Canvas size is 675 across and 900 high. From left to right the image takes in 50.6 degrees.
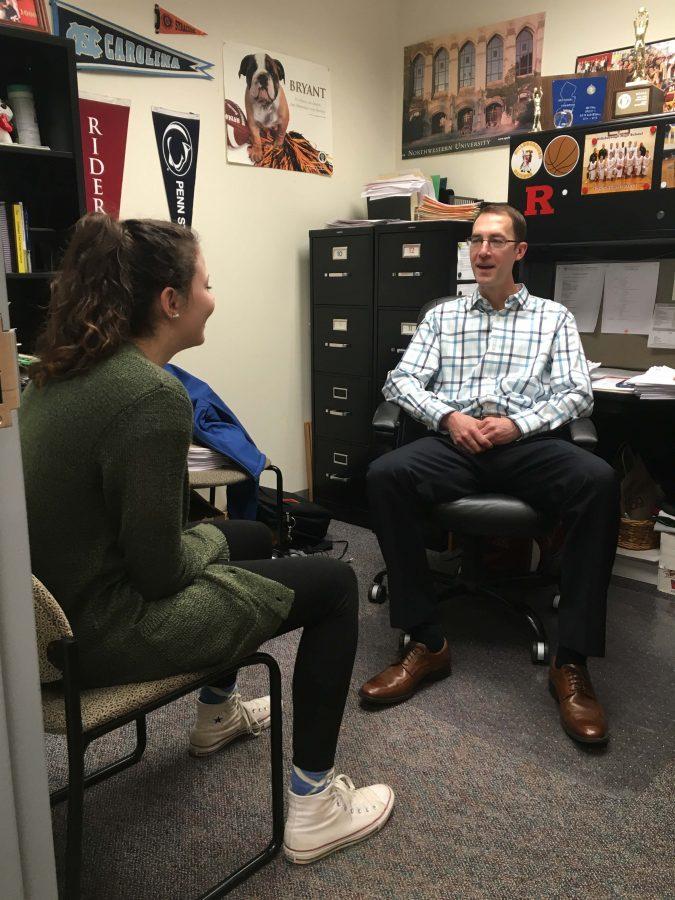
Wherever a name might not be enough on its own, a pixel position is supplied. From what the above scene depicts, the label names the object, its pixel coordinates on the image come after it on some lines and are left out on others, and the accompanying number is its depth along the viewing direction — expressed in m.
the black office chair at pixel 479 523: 1.95
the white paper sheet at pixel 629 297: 2.77
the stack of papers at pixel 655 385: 2.27
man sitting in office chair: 1.83
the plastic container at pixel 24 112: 2.17
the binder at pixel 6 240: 2.16
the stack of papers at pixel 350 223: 3.09
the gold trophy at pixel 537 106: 2.64
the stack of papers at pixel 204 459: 2.39
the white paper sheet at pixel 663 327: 2.75
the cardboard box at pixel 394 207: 3.13
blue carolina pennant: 2.42
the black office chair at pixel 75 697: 0.96
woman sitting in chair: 1.02
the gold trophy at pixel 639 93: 2.35
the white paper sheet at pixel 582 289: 2.90
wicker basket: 2.59
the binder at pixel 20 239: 2.19
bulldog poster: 2.98
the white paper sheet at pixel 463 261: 2.85
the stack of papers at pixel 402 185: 3.13
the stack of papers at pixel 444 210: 2.87
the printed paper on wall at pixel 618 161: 2.34
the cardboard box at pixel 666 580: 2.50
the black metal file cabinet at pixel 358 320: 2.89
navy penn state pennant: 2.76
